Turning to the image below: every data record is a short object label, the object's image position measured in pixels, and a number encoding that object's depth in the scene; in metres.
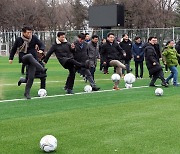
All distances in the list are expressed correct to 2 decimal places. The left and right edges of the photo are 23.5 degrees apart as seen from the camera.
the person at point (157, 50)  15.12
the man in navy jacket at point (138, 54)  17.95
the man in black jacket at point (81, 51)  13.72
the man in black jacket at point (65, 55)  12.01
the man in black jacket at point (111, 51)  14.34
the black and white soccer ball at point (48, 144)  5.85
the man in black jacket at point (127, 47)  18.78
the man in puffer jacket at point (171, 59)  14.24
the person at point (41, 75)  11.86
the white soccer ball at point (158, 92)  11.39
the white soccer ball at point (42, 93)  11.46
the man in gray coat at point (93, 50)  15.24
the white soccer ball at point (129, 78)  13.07
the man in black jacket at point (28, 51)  10.97
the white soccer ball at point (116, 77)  12.88
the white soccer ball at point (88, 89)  12.50
